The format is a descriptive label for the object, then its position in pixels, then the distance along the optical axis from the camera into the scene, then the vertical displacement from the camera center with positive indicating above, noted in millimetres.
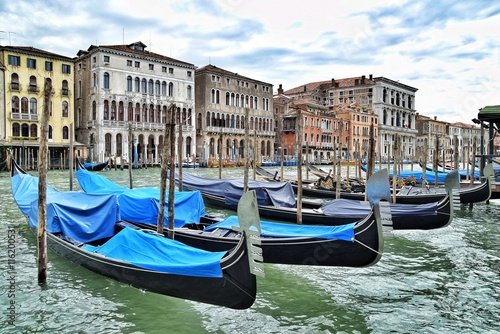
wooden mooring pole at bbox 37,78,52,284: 4297 -373
